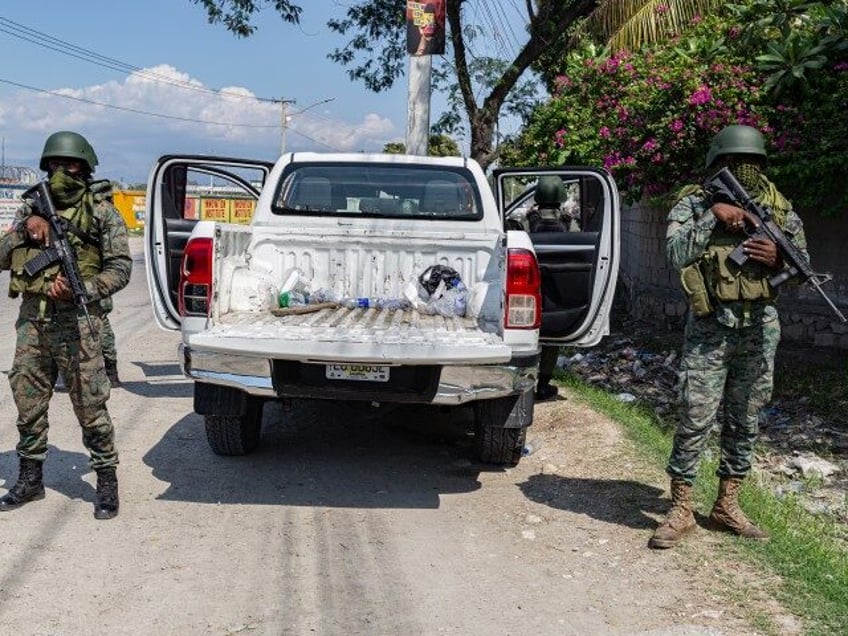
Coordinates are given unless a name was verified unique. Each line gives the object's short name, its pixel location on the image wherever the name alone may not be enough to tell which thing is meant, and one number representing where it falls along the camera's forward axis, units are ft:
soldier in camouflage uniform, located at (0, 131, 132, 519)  14.98
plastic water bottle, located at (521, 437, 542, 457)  20.49
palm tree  40.22
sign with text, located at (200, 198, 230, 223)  101.40
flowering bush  31.86
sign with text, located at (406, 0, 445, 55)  38.99
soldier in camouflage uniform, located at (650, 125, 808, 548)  14.29
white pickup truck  15.90
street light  194.49
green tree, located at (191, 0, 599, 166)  50.19
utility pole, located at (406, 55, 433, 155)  39.83
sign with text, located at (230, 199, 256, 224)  108.47
